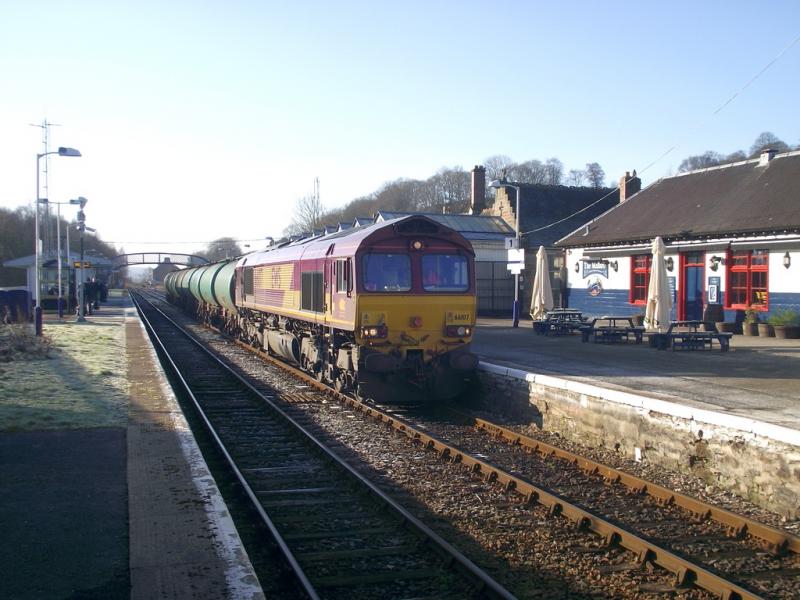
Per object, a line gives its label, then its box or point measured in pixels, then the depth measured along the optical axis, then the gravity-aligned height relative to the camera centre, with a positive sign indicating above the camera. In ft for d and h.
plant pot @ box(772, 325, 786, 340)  63.93 -3.57
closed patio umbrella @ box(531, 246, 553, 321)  78.02 -0.16
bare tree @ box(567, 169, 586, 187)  278.50 +41.77
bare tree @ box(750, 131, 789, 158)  214.28 +43.71
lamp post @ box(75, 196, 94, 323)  106.42 -0.86
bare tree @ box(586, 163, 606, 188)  276.31 +42.61
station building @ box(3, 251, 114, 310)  131.54 +2.51
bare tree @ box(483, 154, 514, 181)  257.44 +45.92
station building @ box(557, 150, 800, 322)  68.59 +4.68
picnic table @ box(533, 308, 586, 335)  72.59 -3.24
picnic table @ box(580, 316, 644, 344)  62.27 -3.64
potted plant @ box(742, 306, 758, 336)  68.49 -3.07
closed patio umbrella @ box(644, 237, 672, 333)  62.59 -0.74
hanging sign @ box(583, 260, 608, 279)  91.04 +2.70
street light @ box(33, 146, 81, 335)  79.56 -1.83
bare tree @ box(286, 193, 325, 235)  228.43 +21.86
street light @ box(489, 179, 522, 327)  84.00 -2.18
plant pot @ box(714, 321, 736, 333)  69.56 -3.42
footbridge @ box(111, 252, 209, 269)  393.78 +17.75
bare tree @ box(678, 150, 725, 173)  222.56 +38.89
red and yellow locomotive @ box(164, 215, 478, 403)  41.50 -1.13
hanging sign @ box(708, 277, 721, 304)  74.49 -0.07
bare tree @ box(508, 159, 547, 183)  266.77 +42.78
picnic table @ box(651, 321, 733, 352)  55.93 -3.70
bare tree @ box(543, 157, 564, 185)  275.51 +43.04
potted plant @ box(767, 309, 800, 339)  63.31 -2.97
